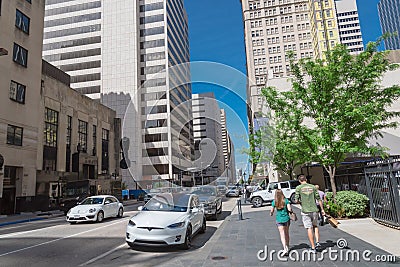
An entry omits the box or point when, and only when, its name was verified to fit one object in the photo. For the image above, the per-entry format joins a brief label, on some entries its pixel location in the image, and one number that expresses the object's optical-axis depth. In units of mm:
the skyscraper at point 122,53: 61781
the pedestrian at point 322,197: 7434
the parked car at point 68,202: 22955
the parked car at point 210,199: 14811
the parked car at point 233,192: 41875
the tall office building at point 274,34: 90625
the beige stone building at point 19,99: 23500
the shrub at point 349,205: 11648
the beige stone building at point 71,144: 28705
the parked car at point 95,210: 14367
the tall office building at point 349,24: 129388
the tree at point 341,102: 12672
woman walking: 6727
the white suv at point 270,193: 21844
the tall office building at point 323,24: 84750
